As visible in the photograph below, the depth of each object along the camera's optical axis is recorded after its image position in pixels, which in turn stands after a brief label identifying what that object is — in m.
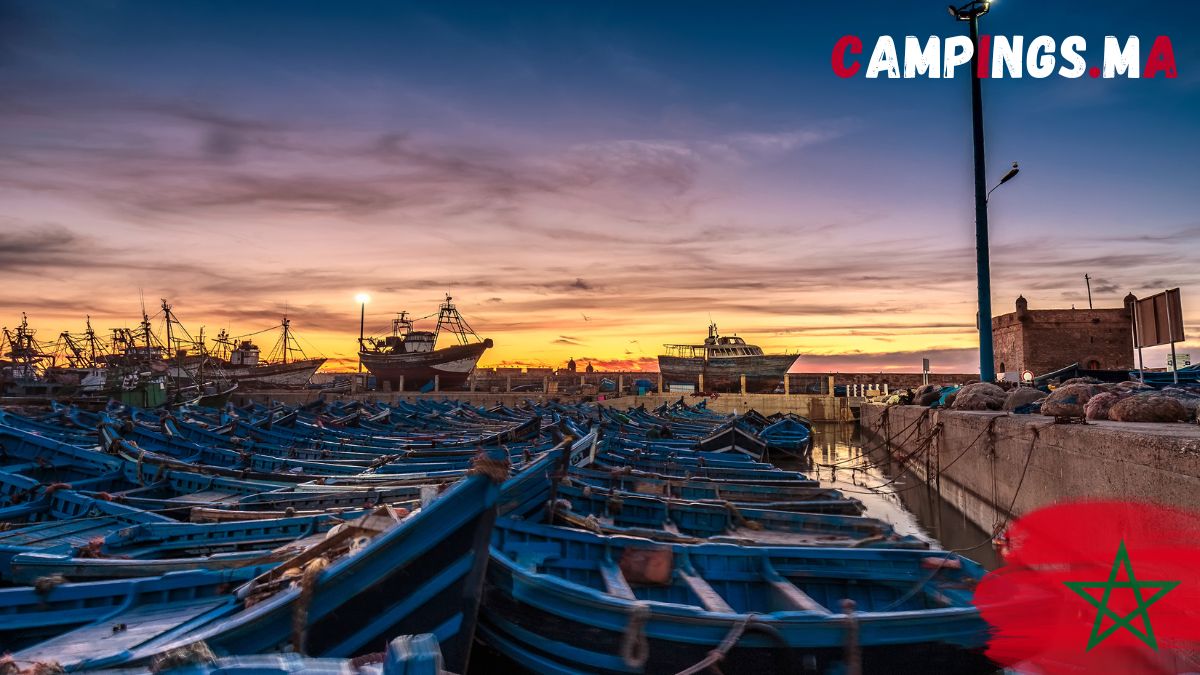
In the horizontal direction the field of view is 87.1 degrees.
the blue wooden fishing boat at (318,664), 2.41
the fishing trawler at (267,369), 69.31
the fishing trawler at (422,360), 64.56
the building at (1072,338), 46.84
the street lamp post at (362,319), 57.56
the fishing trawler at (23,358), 69.69
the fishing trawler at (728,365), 61.25
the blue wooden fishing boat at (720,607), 5.04
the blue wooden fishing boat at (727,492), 11.02
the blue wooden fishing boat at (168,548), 5.82
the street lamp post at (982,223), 22.22
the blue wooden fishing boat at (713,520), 9.27
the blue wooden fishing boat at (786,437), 26.59
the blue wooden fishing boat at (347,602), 3.75
